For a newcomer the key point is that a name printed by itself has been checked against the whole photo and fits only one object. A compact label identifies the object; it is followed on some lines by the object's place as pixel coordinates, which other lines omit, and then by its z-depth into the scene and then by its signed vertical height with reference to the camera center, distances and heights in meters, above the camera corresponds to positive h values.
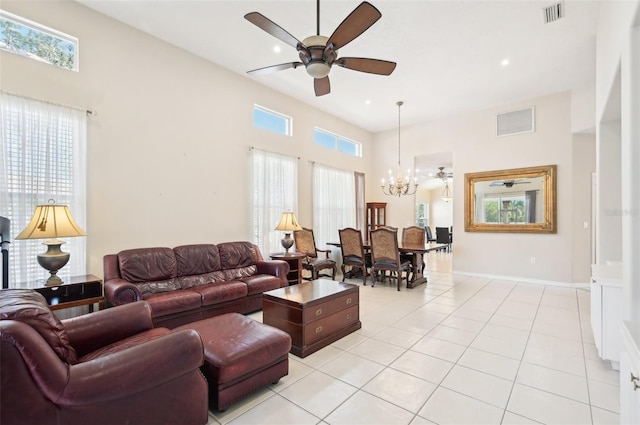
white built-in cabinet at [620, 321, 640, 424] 1.23 -0.76
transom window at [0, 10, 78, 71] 2.87 +1.80
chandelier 5.90 +0.66
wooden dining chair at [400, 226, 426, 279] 5.68 -0.49
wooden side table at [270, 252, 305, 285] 4.79 -0.86
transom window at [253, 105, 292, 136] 5.24 +1.76
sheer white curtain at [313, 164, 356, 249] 6.35 +0.26
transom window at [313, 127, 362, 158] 6.57 +1.74
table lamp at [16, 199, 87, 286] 2.56 -0.16
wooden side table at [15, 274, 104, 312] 2.64 -0.74
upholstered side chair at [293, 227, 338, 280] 5.43 -0.77
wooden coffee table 2.77 -1.02
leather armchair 1.23 -0.80
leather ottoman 1.92 -0.99
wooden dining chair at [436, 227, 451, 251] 9.76 -0.75
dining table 5.25 -0.79
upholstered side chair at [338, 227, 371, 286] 5.58 -0.72
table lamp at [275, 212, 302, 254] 4.82 -0.20
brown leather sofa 3.08 -0.83
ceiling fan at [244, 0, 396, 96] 2.23 +1.46
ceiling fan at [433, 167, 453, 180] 9.96 +1.40
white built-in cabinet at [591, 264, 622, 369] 2.45 -0.88
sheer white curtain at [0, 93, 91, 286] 2.79 +0.46
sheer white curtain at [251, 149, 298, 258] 5.04 +0.36
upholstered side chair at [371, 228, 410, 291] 5.10 -0.73
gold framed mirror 5.65 +0.27
